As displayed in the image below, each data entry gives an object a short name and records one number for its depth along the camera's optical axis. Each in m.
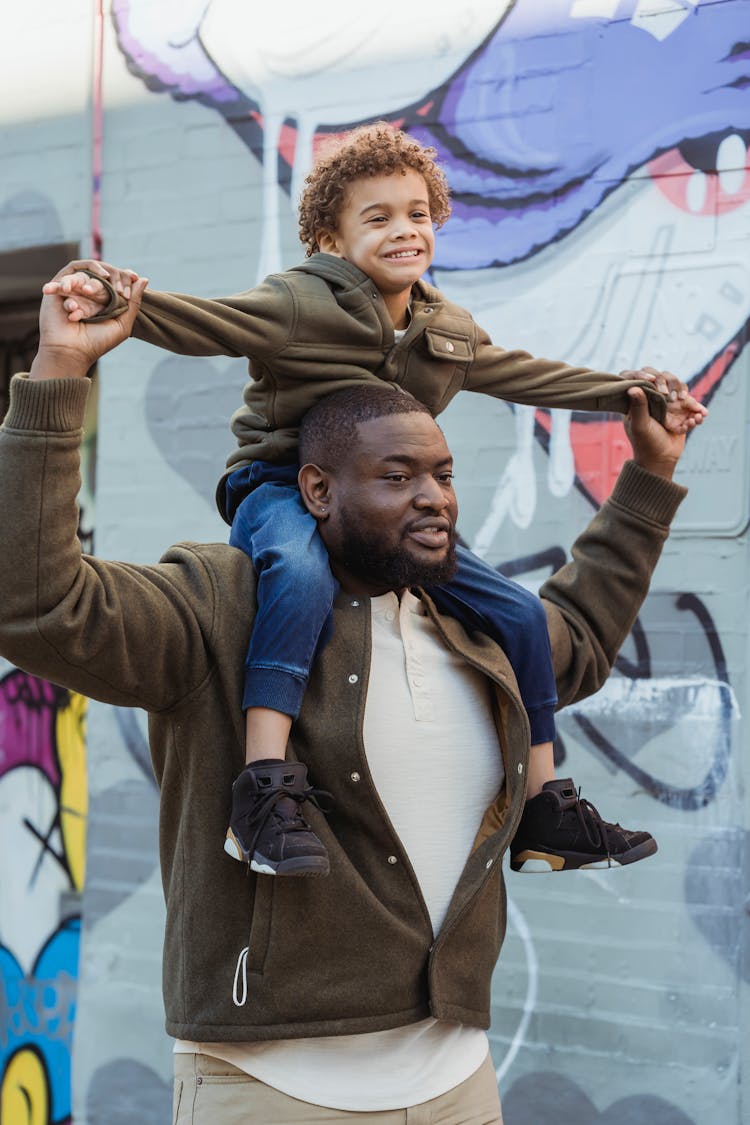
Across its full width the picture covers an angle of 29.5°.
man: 2.23
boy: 2.32
